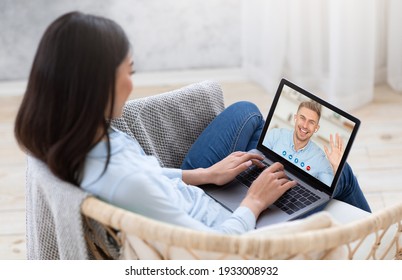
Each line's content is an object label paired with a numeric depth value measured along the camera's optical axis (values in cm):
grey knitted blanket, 416
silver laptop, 444
